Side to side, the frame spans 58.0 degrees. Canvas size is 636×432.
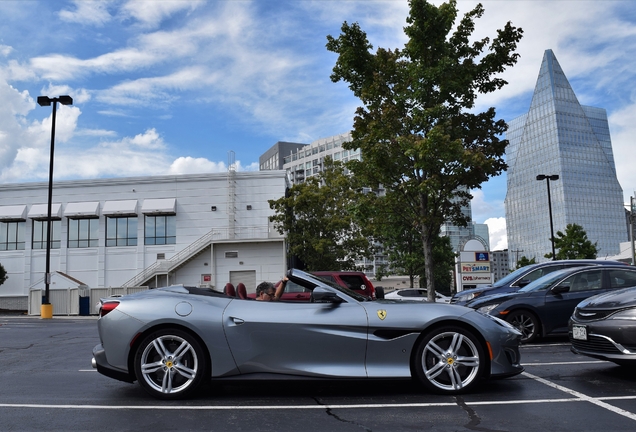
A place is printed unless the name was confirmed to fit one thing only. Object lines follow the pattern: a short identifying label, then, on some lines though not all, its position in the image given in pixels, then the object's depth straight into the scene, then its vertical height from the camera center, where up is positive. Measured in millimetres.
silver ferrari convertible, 5438 -589
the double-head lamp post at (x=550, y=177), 36450 +6208
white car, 31092 -833
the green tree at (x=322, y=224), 35344 +3521
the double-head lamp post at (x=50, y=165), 27156 +6154
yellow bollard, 27609 -1075
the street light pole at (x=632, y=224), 42875 +3625
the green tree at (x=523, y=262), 77662 +1724
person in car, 6113 -96
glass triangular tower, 154250 +28655
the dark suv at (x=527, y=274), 11547 +3
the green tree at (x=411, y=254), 47531 +2168
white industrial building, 41031 +4383
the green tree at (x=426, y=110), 18422 +5604
